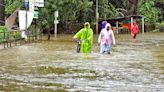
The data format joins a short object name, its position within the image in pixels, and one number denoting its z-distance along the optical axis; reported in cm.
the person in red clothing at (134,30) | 3886
